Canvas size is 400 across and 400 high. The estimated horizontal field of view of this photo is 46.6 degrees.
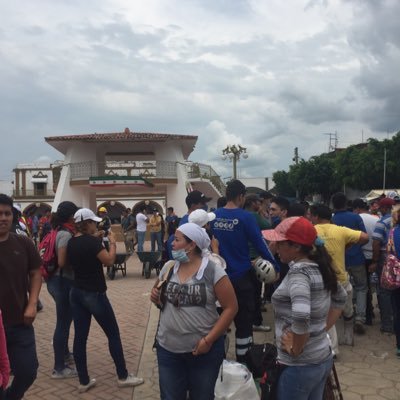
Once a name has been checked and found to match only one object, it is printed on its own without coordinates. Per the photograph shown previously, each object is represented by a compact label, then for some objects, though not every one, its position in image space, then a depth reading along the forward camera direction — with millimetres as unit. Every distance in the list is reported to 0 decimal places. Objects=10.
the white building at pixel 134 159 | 24719
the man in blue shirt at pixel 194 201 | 5395
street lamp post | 42919
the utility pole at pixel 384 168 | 37084
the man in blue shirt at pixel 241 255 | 4523
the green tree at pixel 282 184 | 65688
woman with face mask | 2977
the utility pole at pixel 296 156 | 60244
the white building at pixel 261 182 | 75688
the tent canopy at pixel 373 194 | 22875
